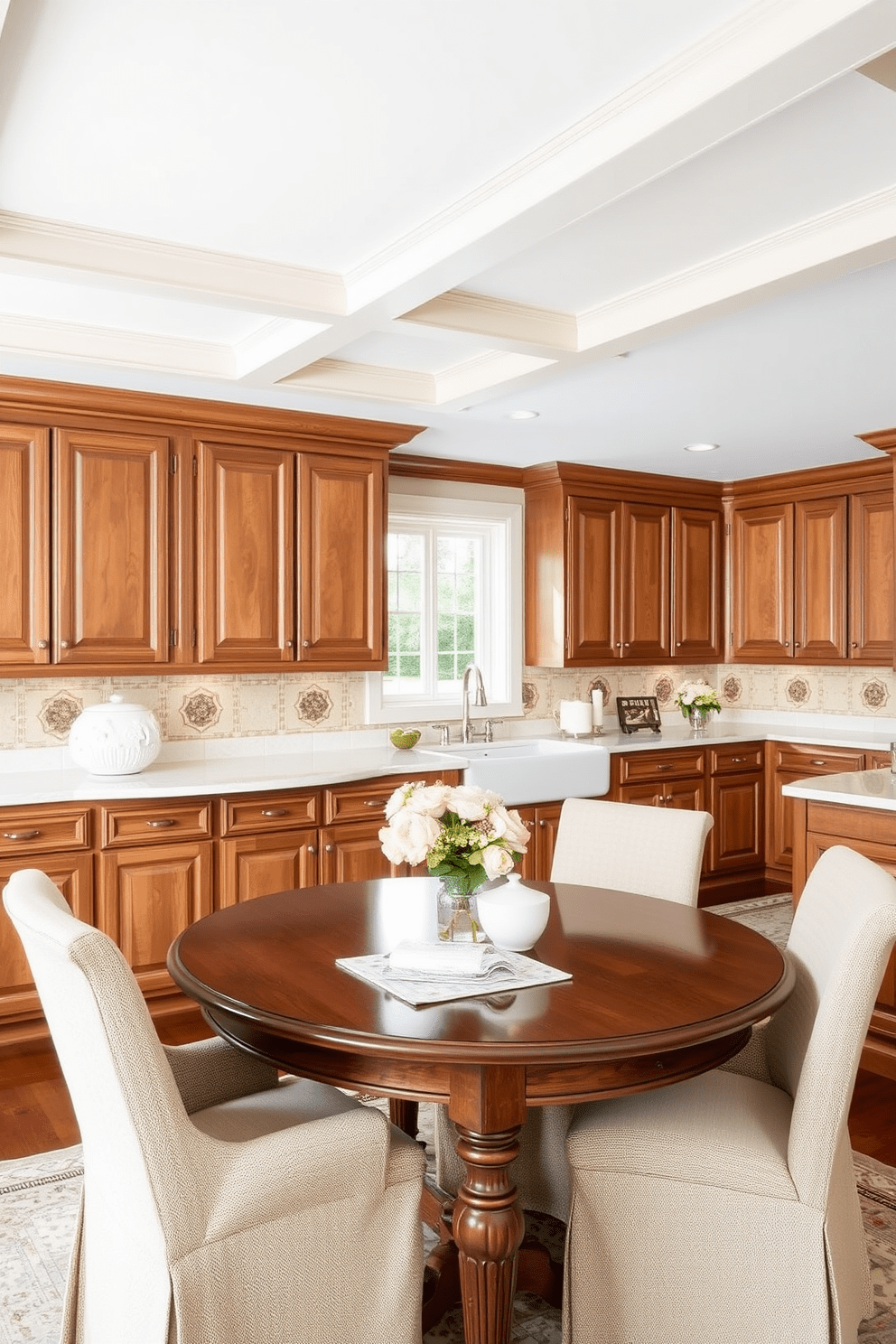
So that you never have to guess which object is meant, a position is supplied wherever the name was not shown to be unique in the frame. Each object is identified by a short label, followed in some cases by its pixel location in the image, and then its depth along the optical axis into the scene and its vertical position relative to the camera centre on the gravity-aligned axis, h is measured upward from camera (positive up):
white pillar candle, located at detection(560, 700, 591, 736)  5.71 -0.26
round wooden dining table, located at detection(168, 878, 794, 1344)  1.65 -0.59
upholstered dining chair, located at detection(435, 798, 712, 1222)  2.39 -0.55
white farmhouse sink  4.68 -0.47
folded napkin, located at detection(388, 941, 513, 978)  1.95 -0.55
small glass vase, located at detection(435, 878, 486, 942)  2.12 -0.51
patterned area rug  2.13 -1.34
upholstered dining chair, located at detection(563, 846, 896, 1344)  1.79 -0.96
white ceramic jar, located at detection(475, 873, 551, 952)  2.05 -0.49
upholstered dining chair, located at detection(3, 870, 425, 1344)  1.56 -0.86
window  5.32 +0.34
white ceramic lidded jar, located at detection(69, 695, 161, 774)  3.89 -0.26
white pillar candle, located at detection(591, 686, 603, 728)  5.95 -0.23
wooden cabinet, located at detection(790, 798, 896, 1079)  3.49 -0.61
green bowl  4.91 -0.33
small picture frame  6.03 -0.27
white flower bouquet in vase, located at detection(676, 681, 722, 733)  6.05 -0.20
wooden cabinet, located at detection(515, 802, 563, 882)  4.86 -0.80
